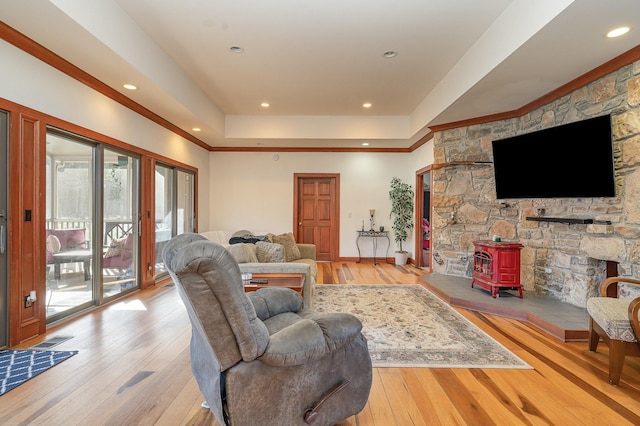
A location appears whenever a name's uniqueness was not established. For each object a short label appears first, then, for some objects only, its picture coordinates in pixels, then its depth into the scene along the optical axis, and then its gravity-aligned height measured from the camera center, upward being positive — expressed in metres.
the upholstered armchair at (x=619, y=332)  2.23 -0.83
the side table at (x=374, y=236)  7.22 -0.50
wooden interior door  7.46 +0.01
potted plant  7.07 +0.02
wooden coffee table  3.04 -0.64
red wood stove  4.02 -0.66
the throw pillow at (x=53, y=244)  3.25 -0.29
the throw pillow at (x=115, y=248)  4.07 -0.42
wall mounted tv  3.15 +0.58
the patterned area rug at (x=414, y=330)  2.58 -1.14
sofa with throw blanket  3.31 -0.52
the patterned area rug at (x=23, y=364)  2.19 -1.11
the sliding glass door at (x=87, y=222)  3.33 -0.08
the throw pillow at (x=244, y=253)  3.52 -0.42
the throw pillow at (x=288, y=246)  4.68 -0.46
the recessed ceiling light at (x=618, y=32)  2.55 +1.45
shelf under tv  3.38 -0.07
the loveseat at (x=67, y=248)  3.29 -0.35
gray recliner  1.36 -0.67
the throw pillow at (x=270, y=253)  3.79 -0.45
